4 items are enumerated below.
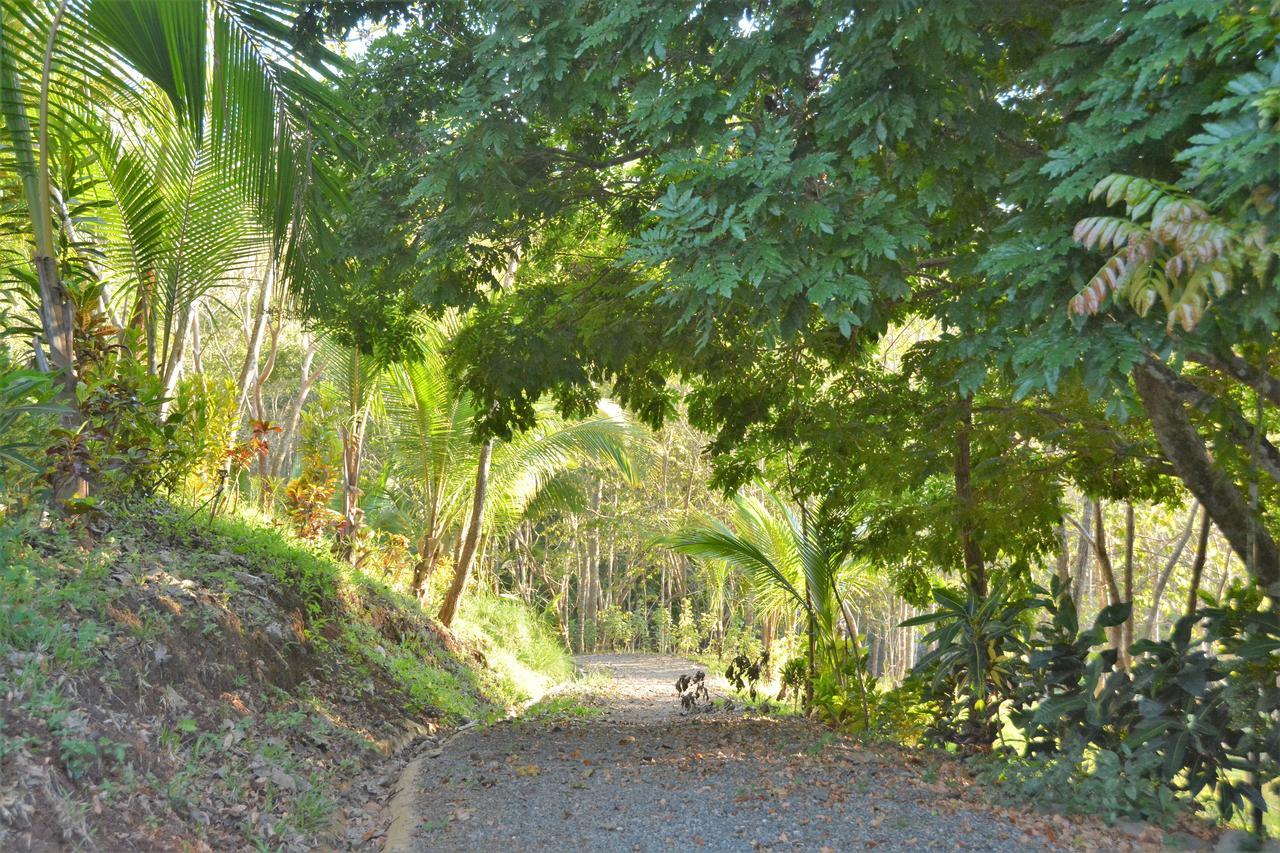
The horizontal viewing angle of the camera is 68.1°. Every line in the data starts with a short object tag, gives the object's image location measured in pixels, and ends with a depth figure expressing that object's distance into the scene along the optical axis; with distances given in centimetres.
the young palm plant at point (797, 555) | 786
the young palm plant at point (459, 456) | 1086
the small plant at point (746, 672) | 916
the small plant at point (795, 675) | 914
